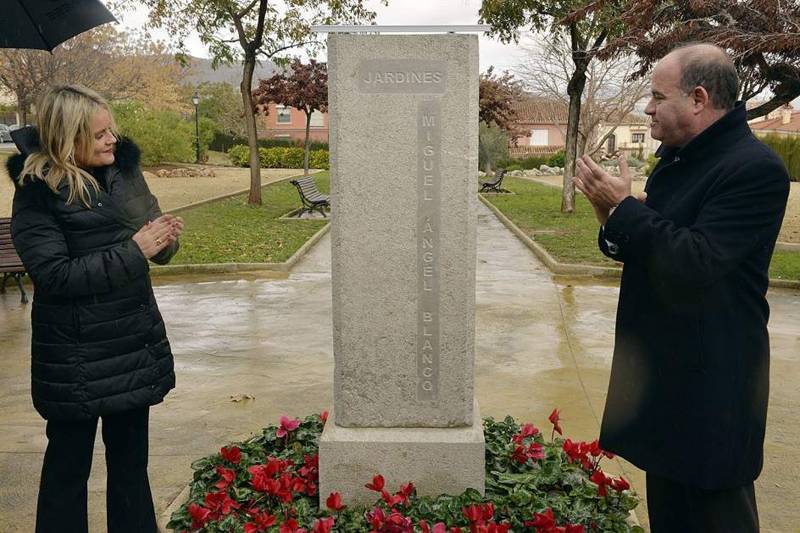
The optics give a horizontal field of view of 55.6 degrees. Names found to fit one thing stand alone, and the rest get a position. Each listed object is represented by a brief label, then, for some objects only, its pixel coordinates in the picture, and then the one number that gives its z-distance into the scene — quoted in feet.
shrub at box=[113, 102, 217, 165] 113.60
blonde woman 8.78
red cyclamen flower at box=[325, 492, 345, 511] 10.21
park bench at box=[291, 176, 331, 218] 59.36
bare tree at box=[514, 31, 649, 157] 101.91
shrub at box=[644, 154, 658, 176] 129.48
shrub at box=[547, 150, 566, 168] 155.74
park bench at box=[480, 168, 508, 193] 90.47
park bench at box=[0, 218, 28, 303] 27.96
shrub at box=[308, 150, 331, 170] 150.82
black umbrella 12.91
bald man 7.23
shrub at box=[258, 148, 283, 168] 154.12
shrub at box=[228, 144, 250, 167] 144.25
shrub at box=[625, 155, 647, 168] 150.92
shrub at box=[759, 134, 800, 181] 108.27
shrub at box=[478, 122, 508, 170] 149.49
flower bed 9.83
